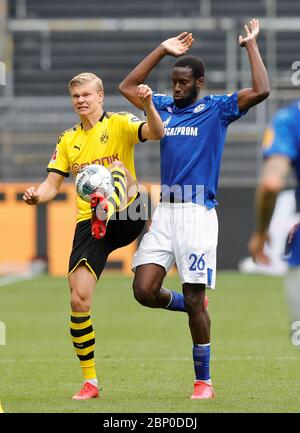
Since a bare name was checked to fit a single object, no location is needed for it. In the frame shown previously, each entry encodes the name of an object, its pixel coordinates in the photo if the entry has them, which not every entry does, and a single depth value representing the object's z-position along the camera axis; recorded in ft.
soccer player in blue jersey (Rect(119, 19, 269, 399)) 47.62
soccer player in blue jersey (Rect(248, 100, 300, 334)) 32.86
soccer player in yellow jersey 47.91
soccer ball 46.62
